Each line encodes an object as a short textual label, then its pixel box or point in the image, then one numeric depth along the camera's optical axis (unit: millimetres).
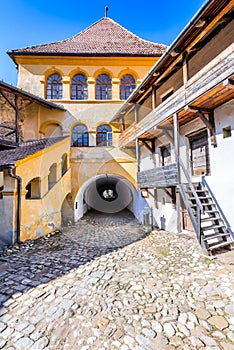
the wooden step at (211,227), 5484
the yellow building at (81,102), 11281
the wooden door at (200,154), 6820
